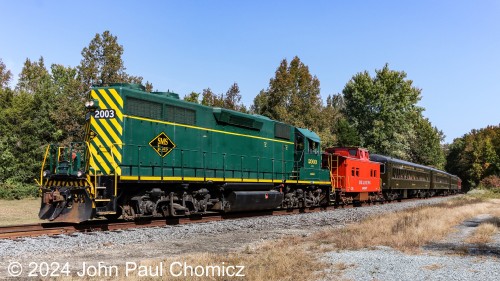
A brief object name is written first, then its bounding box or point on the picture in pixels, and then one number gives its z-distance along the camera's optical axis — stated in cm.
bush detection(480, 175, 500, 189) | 6769
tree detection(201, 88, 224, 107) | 5035
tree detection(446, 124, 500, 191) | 7869
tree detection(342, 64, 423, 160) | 5981
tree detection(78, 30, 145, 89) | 3241
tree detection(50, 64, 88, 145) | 3297
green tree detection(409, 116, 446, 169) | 8706
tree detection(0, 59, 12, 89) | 6698
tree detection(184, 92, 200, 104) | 4845
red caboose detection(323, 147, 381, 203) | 2636
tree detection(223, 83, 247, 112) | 5294
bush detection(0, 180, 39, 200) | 3241
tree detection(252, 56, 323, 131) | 4434
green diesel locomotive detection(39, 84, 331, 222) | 1306
